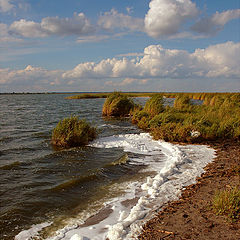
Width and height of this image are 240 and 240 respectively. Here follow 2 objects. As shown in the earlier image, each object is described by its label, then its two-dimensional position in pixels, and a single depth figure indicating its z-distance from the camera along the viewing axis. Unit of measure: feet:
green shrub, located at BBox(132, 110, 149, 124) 63.67
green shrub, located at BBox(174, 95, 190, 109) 74.90
